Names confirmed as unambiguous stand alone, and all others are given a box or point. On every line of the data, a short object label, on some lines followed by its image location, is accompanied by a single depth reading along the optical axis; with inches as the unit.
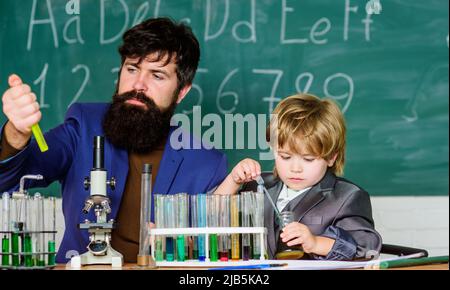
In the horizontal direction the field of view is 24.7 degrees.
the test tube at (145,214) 86.2
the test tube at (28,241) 83.8
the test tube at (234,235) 89.2
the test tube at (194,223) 89.3
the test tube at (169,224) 89.0
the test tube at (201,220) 89.0
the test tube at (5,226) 84.2
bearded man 113.6
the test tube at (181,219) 88.8
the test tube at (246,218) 89.2
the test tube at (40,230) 84.4
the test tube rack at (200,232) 87.5
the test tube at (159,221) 88.8
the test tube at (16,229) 83.7
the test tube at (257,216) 89.3
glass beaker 95.5
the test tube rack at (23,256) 83.6
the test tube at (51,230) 85.3
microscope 88.4
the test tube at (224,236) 89.1
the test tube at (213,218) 88.7
